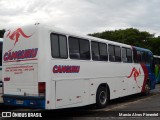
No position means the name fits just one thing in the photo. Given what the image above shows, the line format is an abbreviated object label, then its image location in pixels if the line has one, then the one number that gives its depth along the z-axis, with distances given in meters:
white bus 9.48
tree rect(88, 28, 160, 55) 54.59
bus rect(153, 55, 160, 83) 29.15
